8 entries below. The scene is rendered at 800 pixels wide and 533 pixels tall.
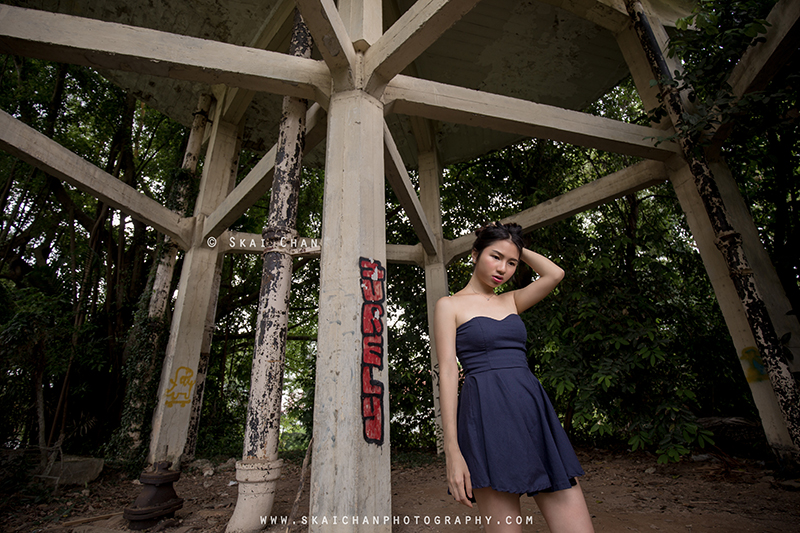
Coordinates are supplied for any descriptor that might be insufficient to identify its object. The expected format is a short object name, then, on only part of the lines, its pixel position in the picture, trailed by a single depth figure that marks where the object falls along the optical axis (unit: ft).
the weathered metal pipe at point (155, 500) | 12.51
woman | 4.58
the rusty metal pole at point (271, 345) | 11.07
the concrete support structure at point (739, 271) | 12.96
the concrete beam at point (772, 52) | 12.00
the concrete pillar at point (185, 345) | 18.66
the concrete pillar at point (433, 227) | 22.18
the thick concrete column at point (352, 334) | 8.30
